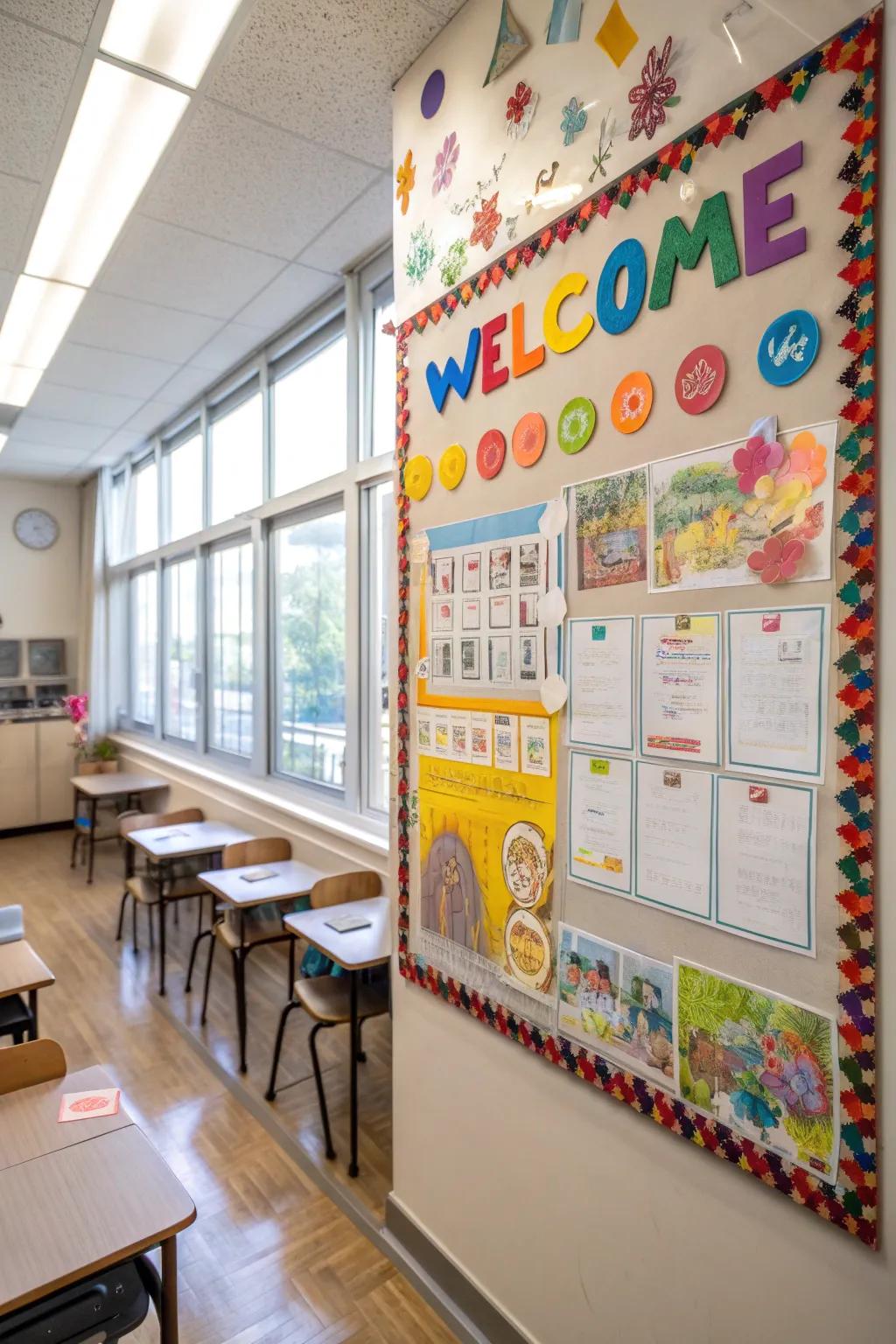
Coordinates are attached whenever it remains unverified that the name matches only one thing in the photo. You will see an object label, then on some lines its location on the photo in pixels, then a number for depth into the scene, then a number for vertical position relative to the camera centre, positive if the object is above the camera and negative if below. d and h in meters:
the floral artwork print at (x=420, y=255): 1.99 +1.08
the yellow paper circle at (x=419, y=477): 2.00 +0.48
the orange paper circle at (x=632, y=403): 1.41 +0.48
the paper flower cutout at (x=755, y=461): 1.19 +0.31
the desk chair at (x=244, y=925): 3.07 -1.18
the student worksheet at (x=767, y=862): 1.16 -0.32
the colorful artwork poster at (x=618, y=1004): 1.37 -0.66
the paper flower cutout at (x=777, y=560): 1.17 +0.15
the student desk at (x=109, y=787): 5.64 -0.97
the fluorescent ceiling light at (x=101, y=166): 2.31 +1.72
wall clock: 7.54 +1.30
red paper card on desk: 1.60 -0.95
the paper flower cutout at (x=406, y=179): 2.09 +1.32
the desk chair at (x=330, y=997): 2.53 -1.18
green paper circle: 1.52 +0.48
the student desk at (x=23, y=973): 2.20 -0.95
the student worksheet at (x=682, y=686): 1.29 -0.05
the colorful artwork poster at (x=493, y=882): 1.63 -0.52
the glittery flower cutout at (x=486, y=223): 1.77 +1.02
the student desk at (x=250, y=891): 3.05 -0.97
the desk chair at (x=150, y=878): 3.92 -1.19
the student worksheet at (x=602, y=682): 1.44 -0.05
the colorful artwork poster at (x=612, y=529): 1.42 +0.25
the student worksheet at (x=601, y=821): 1.44 -0.32
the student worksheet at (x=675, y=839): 1.30 -0.32
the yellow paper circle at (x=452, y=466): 1.88 +0.48
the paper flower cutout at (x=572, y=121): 1.54 +1.09
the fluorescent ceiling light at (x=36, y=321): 3.60 +1.74
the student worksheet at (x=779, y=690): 1.15 -0.05
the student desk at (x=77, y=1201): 1.20 -0.96
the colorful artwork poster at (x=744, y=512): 1.15 +0.24
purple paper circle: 2.01 +1.51
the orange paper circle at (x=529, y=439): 1.64 +0.48
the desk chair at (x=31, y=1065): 1.70 -0.92
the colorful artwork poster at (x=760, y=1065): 1.14 -0.65
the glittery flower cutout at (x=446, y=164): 1.91 +1.26
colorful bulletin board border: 1.08 +0.03
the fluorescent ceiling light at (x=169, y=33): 1.97 +1.69
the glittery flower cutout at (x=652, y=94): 1.36 +1.02
